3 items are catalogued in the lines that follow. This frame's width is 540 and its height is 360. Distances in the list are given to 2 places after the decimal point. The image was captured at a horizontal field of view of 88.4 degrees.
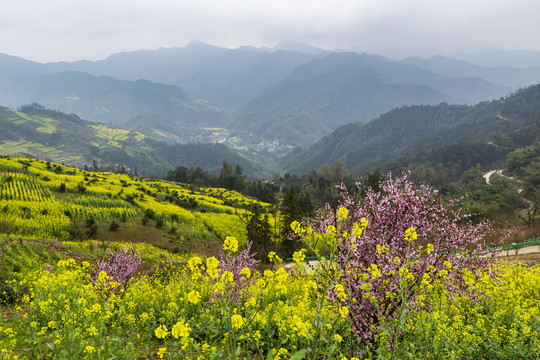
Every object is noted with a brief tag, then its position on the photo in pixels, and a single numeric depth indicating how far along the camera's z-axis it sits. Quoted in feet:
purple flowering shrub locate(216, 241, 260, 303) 22.45
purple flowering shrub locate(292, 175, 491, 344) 18.16
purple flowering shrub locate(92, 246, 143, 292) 35.22
